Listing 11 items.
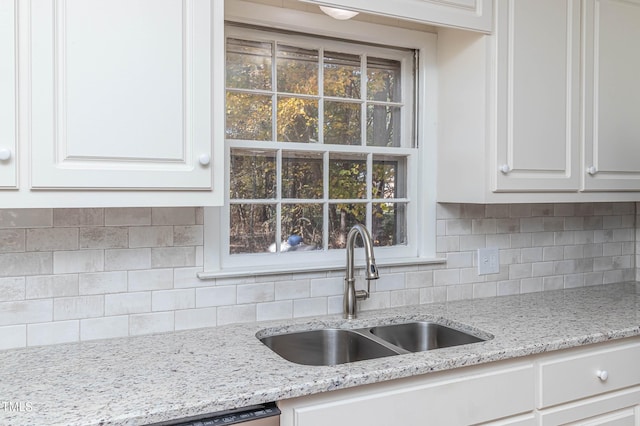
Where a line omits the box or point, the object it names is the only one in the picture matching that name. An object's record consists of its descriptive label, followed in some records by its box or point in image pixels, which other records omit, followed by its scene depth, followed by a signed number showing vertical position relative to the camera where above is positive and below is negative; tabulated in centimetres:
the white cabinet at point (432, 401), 132 -54
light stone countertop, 115 -44
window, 193 +21
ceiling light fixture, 180 +67
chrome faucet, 181 -25
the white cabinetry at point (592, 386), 166 -61
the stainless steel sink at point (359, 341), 180 -50
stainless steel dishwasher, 117 -49
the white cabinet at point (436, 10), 171 +66
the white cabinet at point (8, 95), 125 +26
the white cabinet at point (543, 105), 196 +38
